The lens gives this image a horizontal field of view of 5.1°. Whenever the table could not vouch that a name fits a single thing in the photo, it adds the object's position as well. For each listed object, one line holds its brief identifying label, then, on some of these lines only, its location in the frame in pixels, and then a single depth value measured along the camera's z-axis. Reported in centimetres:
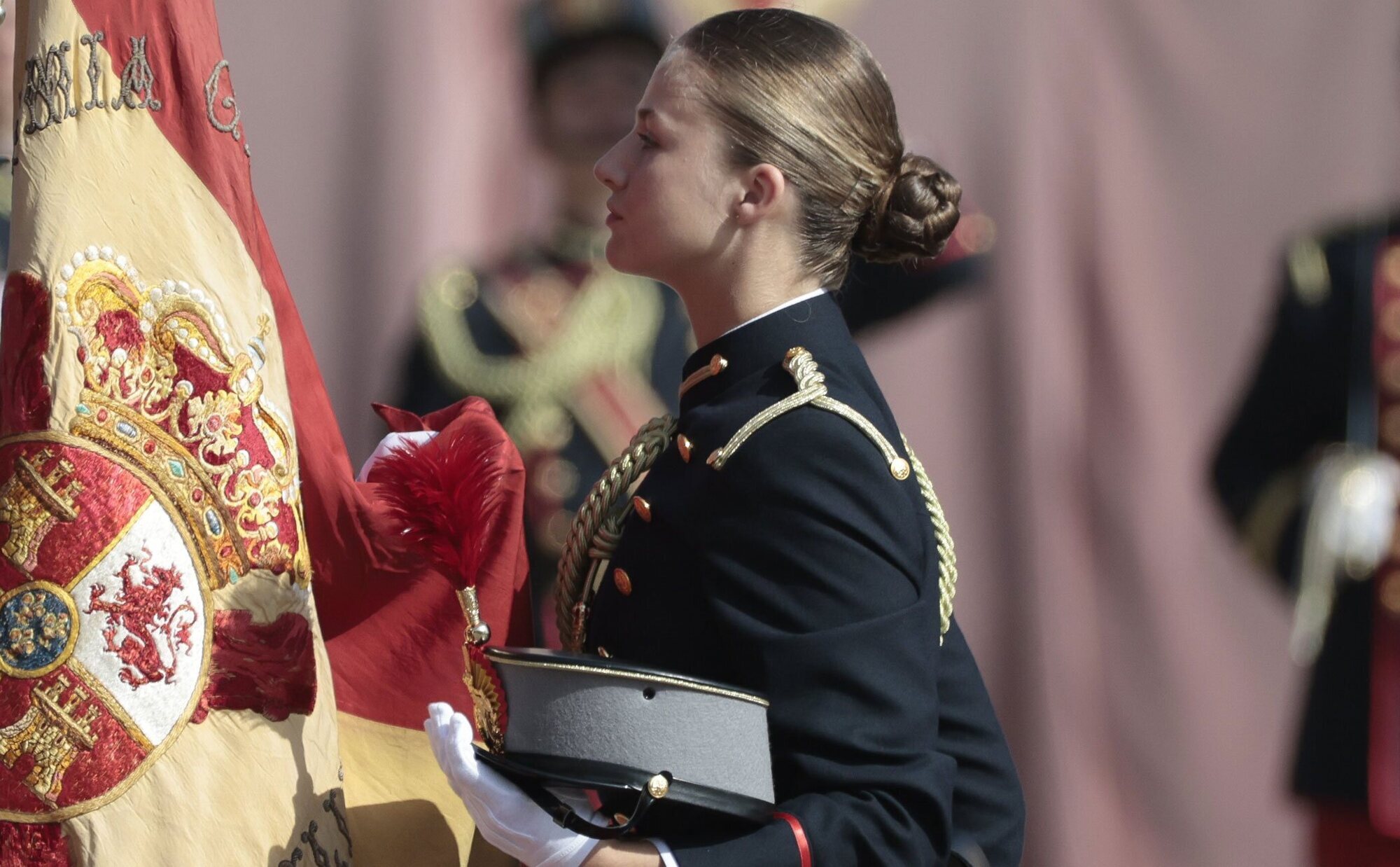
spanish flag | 1184
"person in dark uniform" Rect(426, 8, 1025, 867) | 1178
